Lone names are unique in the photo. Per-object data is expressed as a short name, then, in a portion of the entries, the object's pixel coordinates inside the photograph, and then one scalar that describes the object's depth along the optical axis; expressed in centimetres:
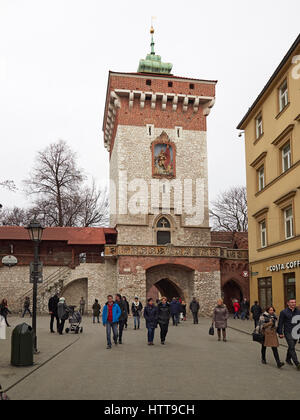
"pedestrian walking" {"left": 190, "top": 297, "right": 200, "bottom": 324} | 2681
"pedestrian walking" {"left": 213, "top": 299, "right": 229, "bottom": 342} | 1734
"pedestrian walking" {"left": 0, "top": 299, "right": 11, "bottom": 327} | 2428
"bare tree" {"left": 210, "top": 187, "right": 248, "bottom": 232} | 5500
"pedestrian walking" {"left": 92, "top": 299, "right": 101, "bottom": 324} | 2702
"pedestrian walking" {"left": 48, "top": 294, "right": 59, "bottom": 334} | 1975
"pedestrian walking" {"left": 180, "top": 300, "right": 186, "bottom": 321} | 2998
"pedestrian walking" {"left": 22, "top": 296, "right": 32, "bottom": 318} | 3062
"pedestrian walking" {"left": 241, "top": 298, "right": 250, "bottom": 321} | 2970
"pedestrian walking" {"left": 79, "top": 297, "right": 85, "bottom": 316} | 3434
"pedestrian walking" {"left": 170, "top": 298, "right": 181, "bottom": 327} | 2497
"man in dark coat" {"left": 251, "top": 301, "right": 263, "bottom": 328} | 2181
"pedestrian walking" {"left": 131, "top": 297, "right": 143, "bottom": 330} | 2211
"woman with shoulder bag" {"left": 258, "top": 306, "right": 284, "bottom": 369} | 1142
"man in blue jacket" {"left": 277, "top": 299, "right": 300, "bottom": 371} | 1116
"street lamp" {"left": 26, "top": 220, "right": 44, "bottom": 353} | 1426
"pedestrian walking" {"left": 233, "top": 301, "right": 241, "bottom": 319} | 3107
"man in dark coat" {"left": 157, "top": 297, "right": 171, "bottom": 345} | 1622
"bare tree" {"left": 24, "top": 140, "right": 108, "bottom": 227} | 4541
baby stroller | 2036
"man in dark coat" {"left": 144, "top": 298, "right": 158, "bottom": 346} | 1587
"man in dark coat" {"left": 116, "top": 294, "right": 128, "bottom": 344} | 1625
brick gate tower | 3950
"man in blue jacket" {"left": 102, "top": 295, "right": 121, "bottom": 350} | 1504
